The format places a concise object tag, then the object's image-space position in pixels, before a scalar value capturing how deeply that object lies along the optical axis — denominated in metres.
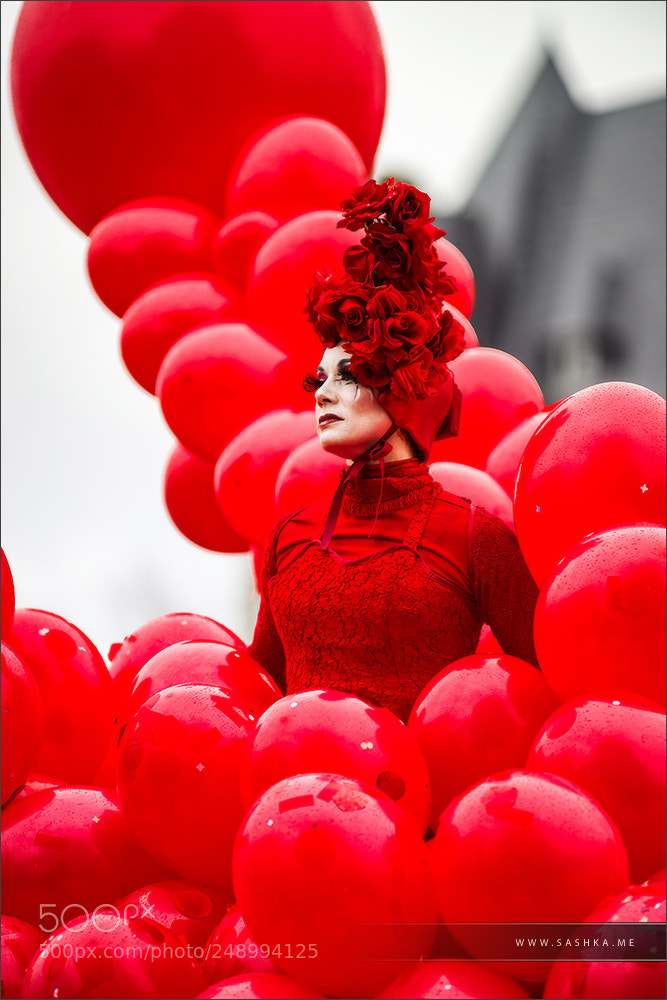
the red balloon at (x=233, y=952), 1.55
